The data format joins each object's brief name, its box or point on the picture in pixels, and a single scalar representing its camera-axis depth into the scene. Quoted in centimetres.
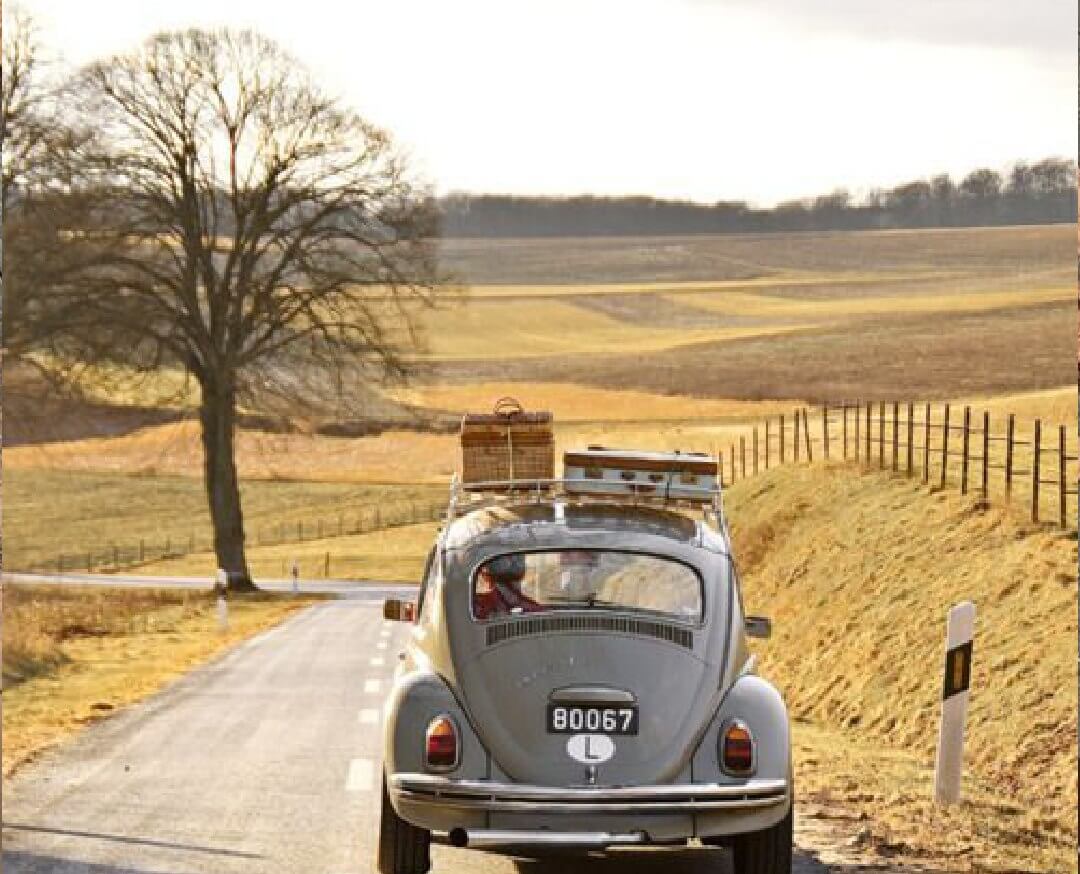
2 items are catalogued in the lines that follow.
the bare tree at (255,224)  4478
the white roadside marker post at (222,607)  3544
